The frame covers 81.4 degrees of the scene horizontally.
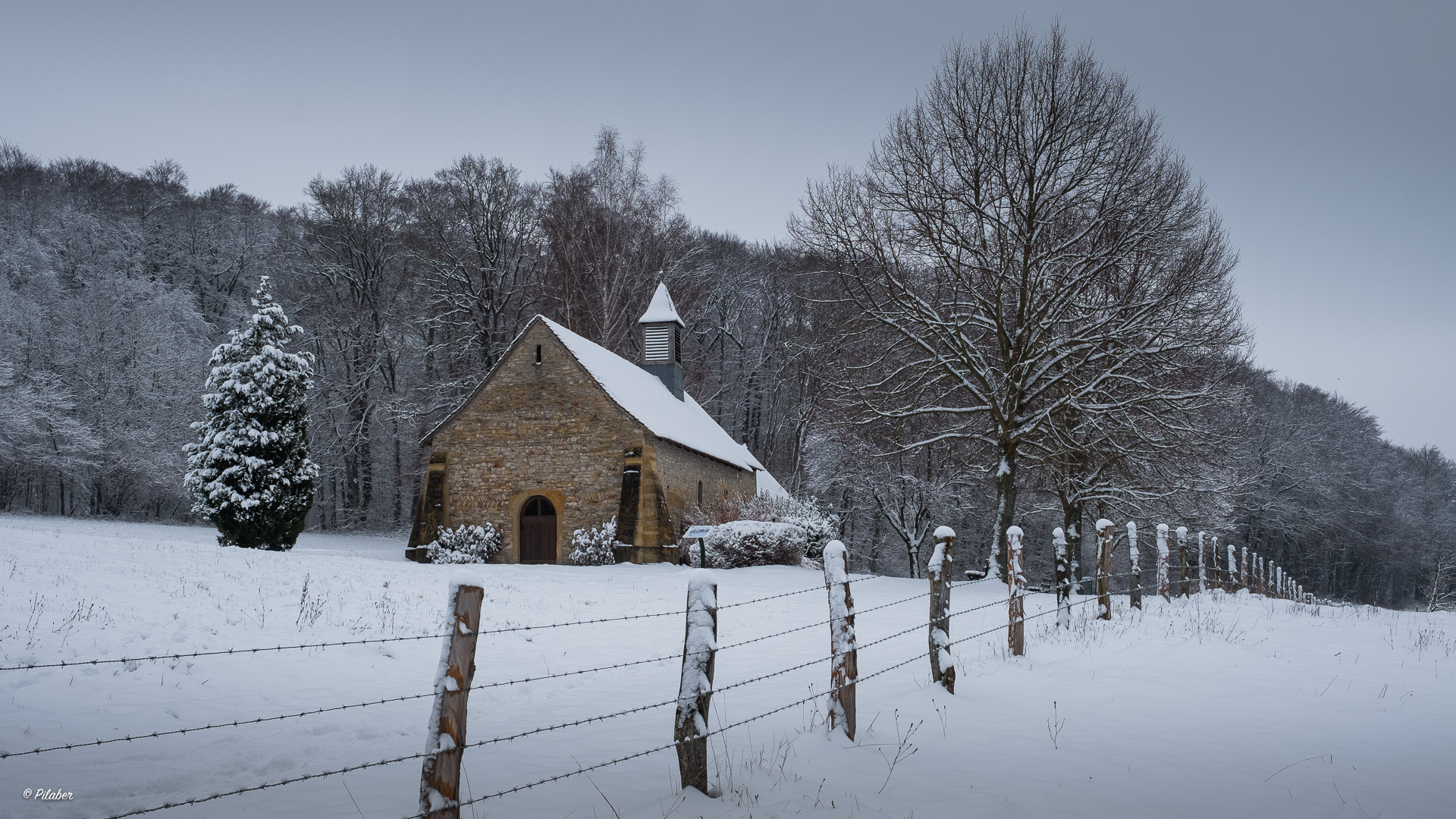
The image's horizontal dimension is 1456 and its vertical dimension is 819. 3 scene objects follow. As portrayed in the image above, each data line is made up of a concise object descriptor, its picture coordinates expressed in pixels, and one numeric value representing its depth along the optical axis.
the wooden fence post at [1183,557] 14.54
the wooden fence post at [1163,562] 13.09
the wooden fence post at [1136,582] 12.17
